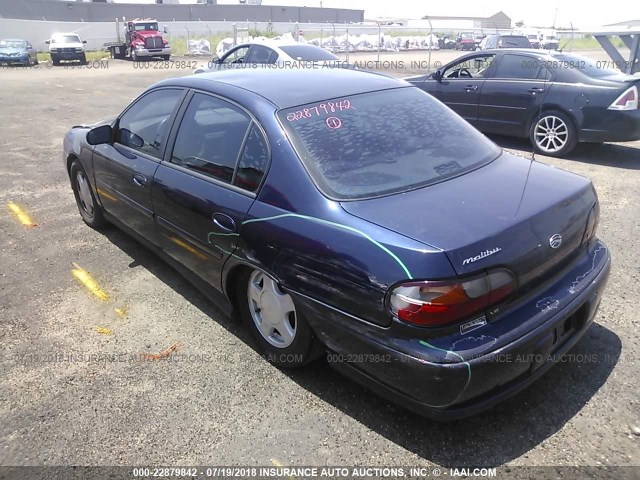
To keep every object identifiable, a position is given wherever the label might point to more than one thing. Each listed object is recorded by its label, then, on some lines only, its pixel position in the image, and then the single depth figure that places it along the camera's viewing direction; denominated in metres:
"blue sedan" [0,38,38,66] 25.58
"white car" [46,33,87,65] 26.50
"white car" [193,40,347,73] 11.10
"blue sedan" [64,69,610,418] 2.25
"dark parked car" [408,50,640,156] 7.11
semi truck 29.48
